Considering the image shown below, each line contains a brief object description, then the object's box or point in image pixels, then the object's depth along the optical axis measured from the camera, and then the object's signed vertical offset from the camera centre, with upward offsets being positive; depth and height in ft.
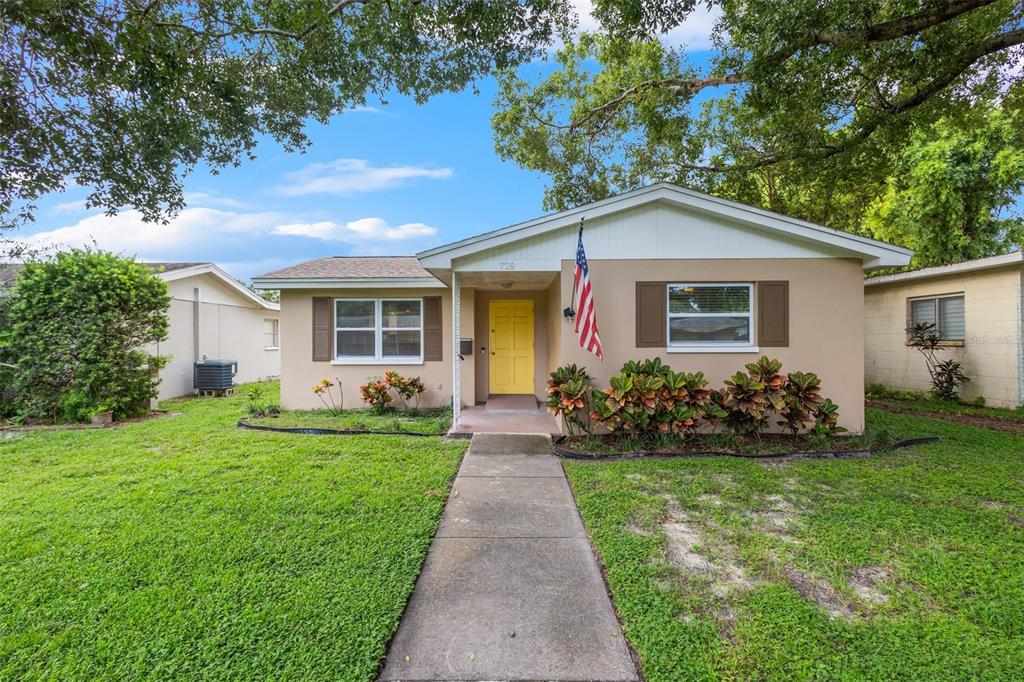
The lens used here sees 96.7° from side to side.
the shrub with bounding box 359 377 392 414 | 29.04 -3.31
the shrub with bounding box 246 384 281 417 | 28.53 -4.19
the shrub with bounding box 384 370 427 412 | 29.17 -2.67
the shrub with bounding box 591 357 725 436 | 19.90 -2.68
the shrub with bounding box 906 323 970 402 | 32.65 -1.83
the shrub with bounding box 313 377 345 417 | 30.60 -3.70
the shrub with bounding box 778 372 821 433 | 20.85 -2.52
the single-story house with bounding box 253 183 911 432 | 22.39 +3.26
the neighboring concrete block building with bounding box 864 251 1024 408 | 29.35 +1.47
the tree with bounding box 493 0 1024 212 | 19.69 +15.67
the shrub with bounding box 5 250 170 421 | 26.37 +0.53
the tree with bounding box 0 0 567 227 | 13.00 +9.53
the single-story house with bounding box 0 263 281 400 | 37.58 +1.85
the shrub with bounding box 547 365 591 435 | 20.79 -2.38
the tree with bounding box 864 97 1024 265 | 49.57 +16.99
